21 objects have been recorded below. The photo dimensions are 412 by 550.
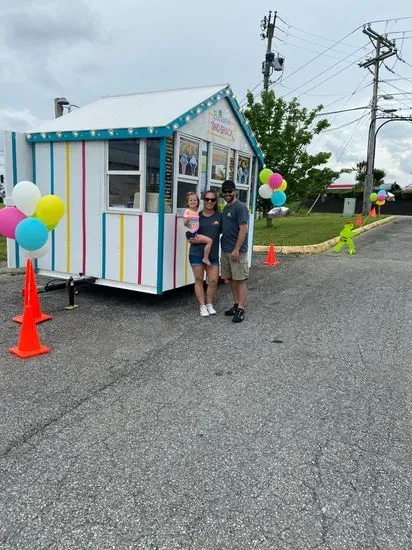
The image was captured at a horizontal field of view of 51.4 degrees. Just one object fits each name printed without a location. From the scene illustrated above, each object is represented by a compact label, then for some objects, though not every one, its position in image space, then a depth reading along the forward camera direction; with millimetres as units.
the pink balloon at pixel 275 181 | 9536
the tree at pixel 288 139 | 16891
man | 5668
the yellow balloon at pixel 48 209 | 5035
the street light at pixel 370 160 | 25234
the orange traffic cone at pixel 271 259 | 10594
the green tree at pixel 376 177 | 48406
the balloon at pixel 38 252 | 5412
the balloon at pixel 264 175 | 9547
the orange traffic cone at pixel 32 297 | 4996
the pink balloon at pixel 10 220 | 5000
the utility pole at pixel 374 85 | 24458
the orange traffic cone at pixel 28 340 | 4477
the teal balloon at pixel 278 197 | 9711
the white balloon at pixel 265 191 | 9750
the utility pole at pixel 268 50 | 21078
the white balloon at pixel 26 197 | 4902
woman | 6000
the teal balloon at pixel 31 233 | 4758
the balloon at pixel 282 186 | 9805
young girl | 5930
